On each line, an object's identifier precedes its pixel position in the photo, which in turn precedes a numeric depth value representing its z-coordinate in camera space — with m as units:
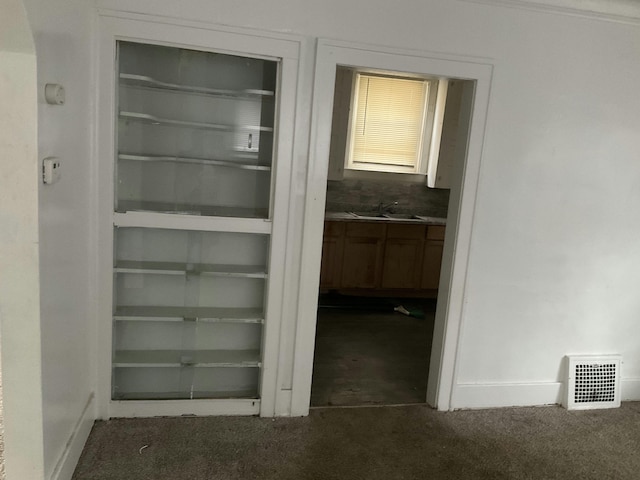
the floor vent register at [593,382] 3.08
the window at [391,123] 5.29
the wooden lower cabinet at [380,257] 4.89
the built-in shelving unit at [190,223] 2.56
